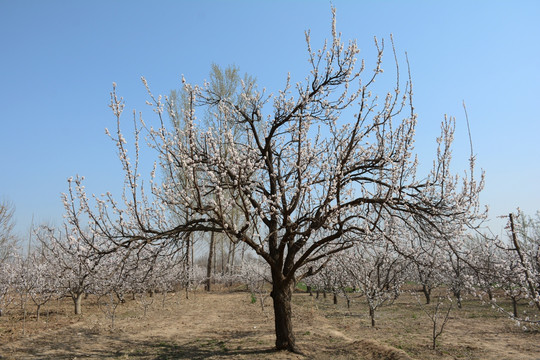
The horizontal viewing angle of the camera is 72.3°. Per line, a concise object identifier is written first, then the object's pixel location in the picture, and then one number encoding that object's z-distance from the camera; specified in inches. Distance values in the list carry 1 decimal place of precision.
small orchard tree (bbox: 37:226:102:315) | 227.5
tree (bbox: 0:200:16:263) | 747.4
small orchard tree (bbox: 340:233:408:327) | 420.5
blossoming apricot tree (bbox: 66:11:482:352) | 238.5
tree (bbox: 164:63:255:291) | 928.9
